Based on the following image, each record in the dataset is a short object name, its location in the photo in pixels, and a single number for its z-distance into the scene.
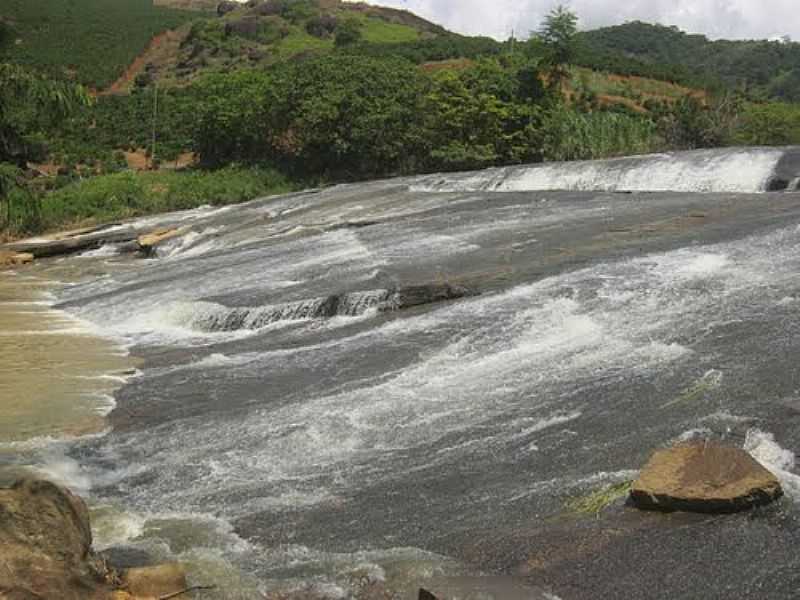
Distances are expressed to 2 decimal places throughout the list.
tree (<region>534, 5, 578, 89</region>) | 42.62
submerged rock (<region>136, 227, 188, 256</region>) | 28.48
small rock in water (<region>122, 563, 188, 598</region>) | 6.80
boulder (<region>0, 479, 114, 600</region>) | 6.21
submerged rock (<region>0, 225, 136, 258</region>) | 30.33
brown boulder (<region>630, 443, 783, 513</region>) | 7.36
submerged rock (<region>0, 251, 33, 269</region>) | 28.69
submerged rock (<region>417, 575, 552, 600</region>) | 6.50
